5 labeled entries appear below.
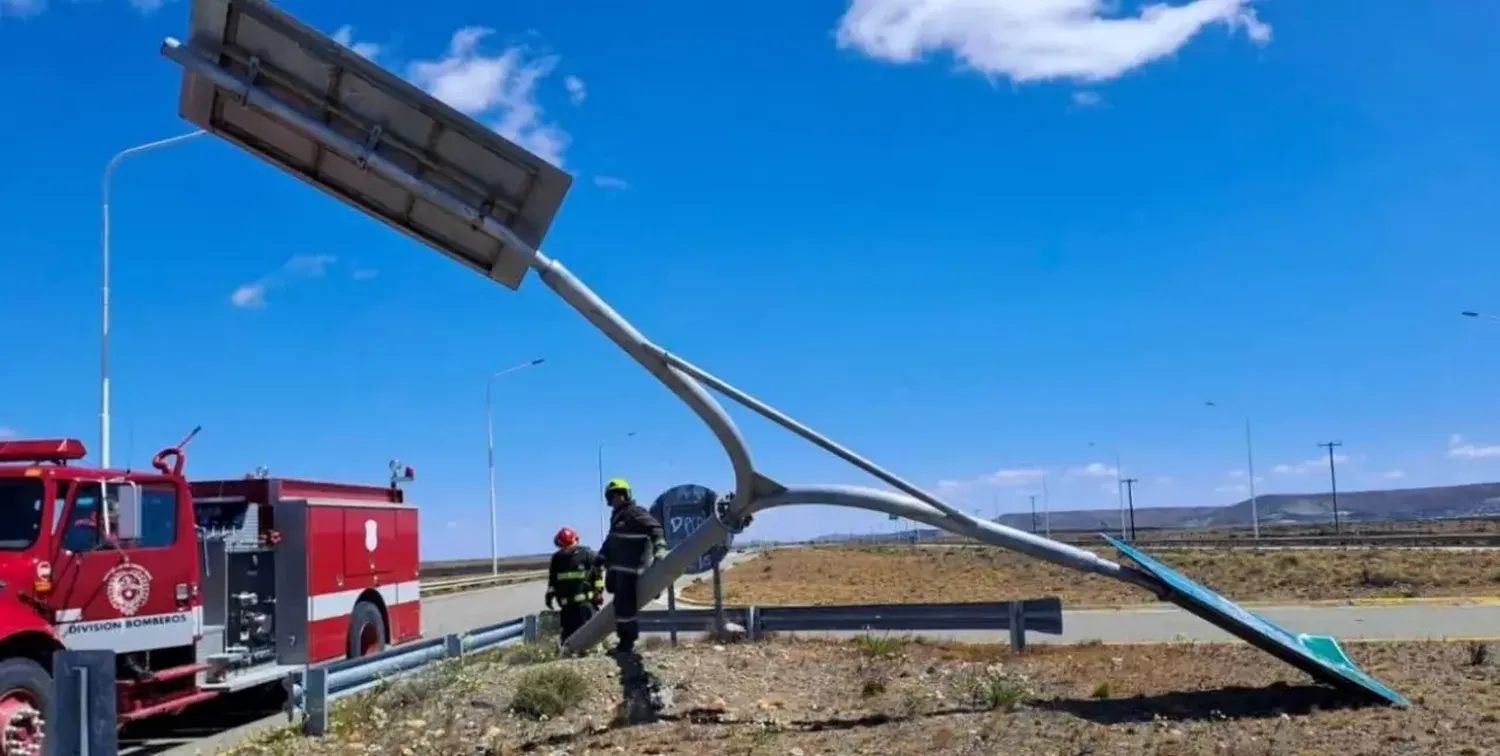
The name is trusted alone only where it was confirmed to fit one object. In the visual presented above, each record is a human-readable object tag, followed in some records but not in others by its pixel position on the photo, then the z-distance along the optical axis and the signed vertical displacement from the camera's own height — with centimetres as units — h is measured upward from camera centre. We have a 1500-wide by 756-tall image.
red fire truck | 1045 -47
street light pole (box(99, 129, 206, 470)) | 1903 +242
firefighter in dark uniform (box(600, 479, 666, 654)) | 1123 -37
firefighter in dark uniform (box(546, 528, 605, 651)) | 1311 -70
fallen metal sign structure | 900 +260
